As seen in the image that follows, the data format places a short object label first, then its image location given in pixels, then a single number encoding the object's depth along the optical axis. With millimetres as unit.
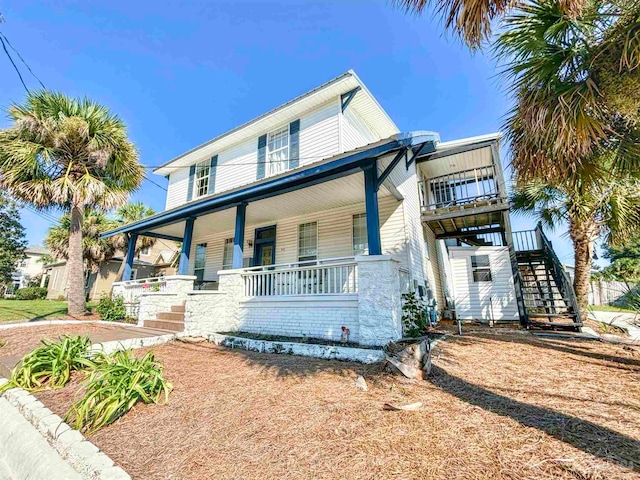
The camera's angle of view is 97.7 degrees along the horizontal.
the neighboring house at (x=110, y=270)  21453
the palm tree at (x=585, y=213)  8016
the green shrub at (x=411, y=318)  6285
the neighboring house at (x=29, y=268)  35016
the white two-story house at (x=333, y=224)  5965
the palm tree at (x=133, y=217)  19453
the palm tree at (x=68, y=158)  9656
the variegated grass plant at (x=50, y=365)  4113
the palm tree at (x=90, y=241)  19094
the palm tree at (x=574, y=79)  3447
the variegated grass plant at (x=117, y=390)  3025
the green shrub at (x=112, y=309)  10605
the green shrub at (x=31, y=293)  24078
